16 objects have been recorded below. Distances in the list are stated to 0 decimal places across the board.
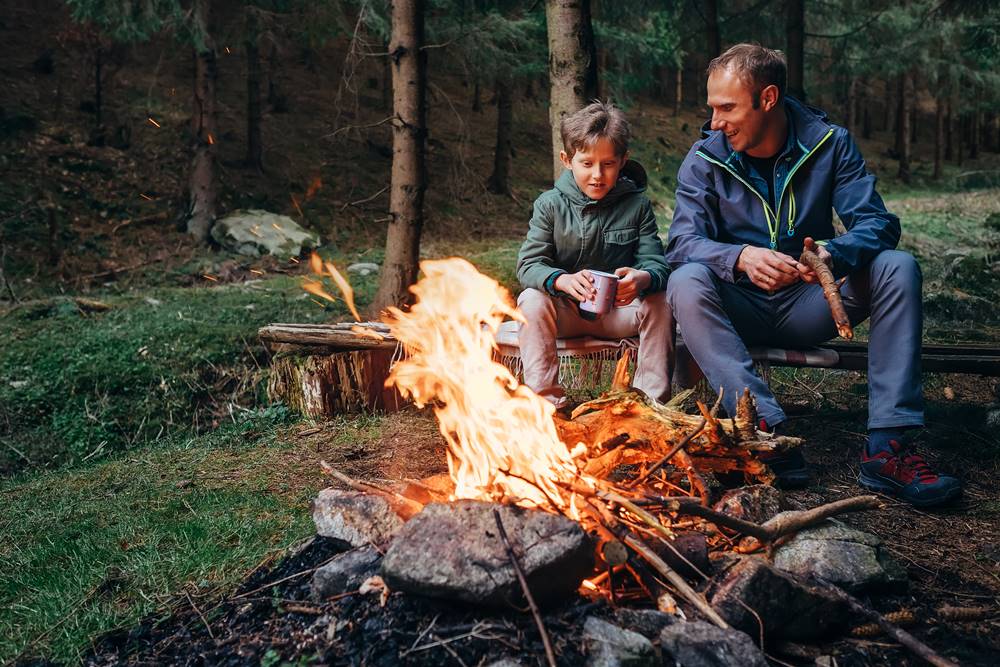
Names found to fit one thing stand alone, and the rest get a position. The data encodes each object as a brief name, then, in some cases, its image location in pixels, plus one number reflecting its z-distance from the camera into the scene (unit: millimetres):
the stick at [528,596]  1968
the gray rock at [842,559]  2459
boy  3814
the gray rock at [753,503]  2740
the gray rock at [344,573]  2441
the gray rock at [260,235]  11094
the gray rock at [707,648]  1977
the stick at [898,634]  2031
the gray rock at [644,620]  2133
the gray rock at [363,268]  10281
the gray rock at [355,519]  2660
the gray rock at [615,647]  1933
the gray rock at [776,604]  2211
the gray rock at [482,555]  2133
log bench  4066
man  3354
